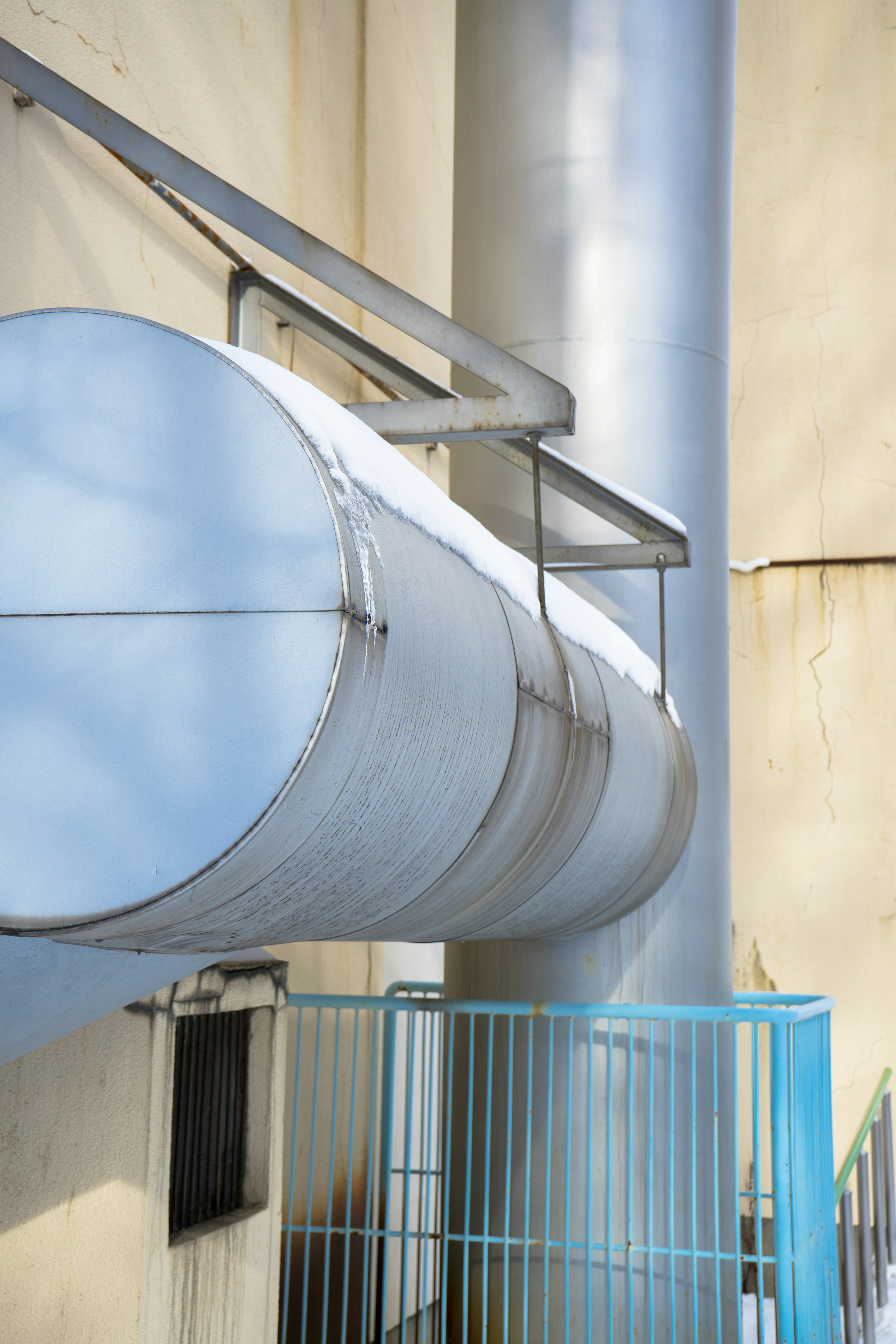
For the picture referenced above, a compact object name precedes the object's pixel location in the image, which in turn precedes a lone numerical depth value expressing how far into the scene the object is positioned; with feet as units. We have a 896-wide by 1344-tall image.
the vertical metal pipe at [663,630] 9.55
